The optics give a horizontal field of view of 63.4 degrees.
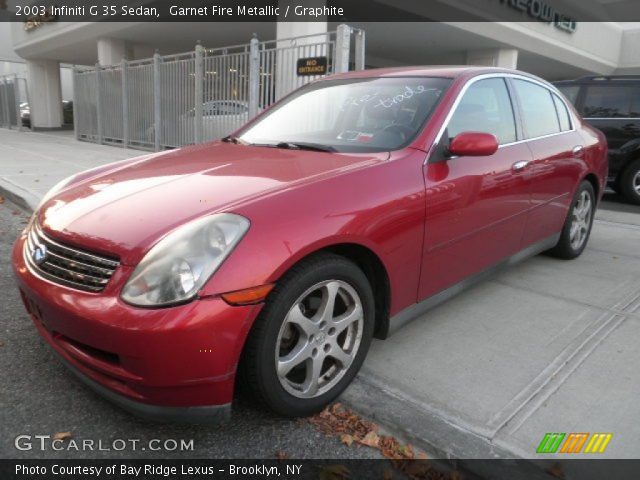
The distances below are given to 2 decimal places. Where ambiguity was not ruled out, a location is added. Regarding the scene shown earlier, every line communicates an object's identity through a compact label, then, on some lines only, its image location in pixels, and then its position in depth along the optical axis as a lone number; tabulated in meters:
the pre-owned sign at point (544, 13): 16.00
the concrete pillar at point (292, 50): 8.94
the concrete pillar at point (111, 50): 17.84
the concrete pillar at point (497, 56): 17.25
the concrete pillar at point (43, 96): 24.47
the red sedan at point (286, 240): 1.90
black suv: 7.66
